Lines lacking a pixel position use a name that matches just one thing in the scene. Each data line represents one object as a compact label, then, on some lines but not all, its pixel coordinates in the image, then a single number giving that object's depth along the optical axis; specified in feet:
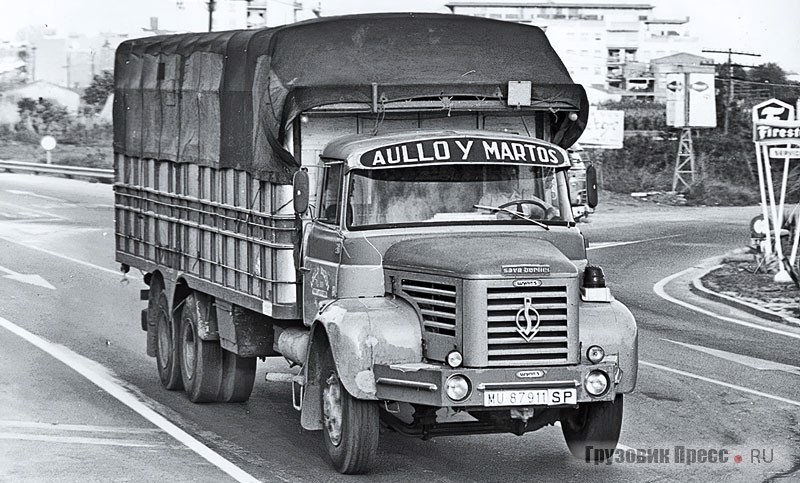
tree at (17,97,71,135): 270.87
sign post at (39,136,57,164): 189.67
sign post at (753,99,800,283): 82.07
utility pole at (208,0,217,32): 209.84
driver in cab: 36.14
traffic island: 73.82
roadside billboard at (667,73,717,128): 182.80
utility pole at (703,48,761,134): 206.69
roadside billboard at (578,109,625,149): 186.19
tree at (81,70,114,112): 288.92
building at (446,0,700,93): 274.36
